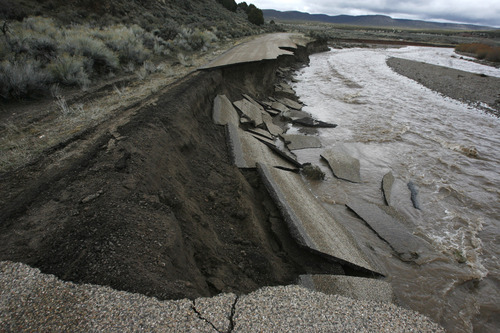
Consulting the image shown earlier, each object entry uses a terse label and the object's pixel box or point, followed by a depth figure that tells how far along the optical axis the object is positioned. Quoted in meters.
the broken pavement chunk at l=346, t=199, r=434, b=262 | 5.02
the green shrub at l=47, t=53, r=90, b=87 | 8.49
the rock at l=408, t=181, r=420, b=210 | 6.51
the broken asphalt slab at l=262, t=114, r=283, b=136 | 9.87
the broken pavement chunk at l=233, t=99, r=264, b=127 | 9.45
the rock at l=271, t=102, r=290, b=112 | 12.58
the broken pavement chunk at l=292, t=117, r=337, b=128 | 11.25
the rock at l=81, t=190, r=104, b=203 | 2.99
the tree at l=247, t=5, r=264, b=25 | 45.84
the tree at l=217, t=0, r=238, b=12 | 48.69
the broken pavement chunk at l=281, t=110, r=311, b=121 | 11.90
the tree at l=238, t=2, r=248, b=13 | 60.04
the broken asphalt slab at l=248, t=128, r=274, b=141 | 8.68
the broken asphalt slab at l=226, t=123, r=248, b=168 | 6.19
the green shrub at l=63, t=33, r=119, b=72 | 10.34
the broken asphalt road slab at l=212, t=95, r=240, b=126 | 7.89
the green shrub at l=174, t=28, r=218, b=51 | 17.18
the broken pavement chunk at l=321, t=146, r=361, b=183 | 7.63
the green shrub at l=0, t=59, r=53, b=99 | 6.84
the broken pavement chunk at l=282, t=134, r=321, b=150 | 9.29
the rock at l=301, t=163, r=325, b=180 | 7.35
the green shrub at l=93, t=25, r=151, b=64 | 12.41
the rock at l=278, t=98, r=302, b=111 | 13.42
